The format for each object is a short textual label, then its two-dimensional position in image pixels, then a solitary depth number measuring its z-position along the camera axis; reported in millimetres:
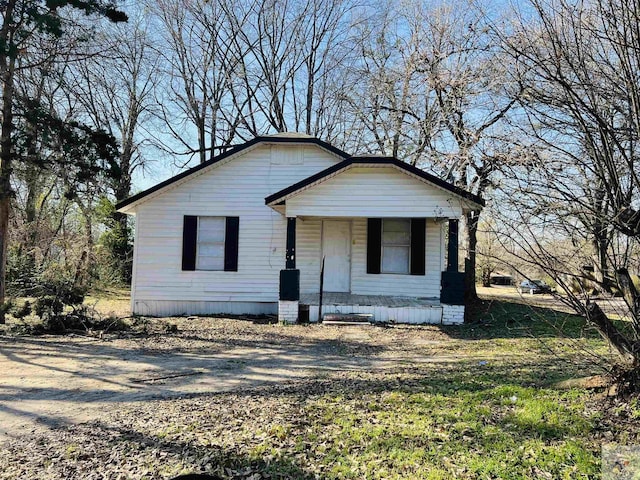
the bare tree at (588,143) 3846
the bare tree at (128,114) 20094
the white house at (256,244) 12172
